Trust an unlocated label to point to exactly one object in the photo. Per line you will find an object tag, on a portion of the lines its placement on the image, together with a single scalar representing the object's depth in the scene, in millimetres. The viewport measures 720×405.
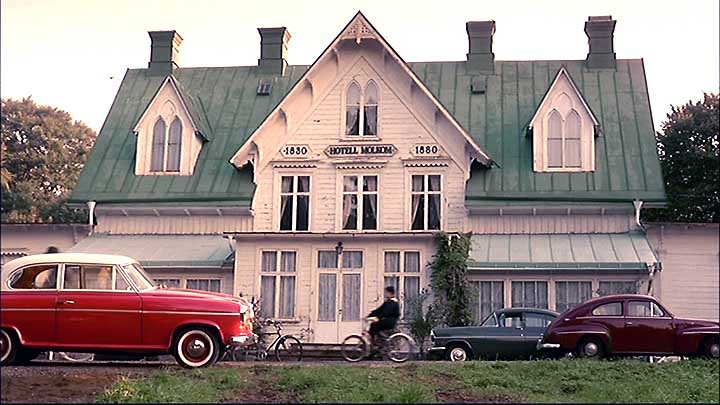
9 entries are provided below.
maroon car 19891
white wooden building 28141
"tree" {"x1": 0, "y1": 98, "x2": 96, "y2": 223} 33531
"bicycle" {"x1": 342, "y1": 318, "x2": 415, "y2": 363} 20062
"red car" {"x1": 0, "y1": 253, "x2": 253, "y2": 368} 17594
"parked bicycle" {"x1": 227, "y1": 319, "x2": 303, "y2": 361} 23906
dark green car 22859
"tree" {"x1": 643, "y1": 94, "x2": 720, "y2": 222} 39969
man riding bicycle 19938
